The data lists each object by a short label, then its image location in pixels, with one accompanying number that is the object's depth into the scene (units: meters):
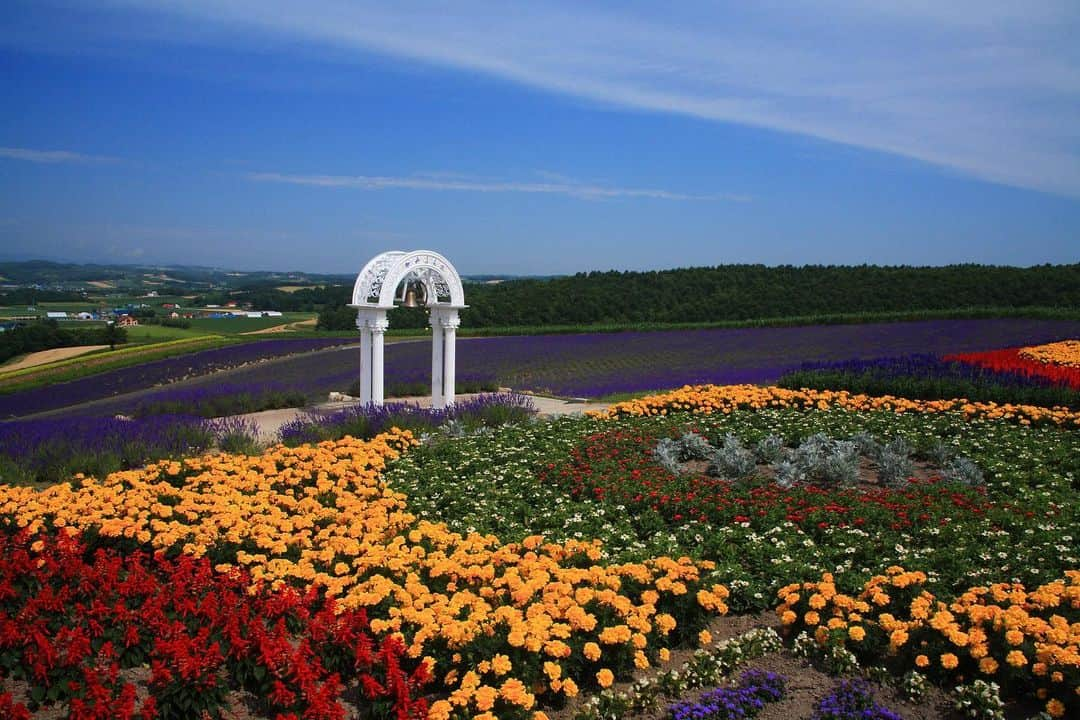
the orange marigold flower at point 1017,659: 4.35
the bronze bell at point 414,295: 14.41
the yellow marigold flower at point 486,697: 4.12
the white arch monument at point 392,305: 13.90
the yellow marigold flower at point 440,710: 4.06
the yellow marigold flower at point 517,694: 4.15
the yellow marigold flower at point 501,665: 4.37
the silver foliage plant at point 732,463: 9.17
